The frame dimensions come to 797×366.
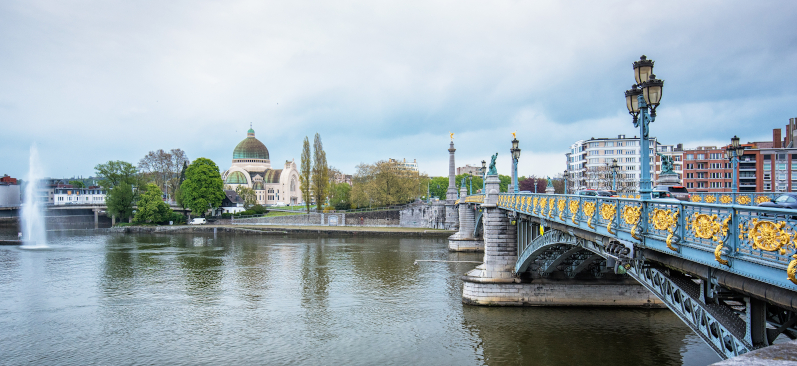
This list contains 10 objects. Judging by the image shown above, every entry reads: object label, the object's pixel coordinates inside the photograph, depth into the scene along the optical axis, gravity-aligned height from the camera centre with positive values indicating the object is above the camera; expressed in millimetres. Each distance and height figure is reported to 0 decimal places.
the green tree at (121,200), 78000 -678
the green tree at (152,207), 75875 -1782
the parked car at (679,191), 16761 -23
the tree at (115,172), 88062 +4297
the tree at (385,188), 79500 +907
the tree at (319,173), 79000 +3346
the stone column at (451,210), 66562 -2283
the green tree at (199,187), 79125 +1334
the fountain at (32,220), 57331 -2867
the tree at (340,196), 82806 -386
